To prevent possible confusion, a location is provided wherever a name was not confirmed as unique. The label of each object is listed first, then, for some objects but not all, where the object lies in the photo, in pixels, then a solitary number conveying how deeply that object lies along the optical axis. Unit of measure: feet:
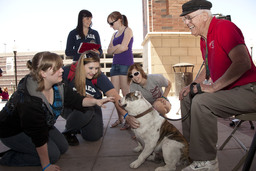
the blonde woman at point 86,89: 11.13
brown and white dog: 7.75
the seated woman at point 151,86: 12.17
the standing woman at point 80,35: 14.87
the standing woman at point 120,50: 14.65
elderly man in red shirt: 6.48
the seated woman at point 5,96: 43.47
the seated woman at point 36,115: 7.34
